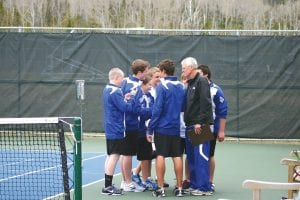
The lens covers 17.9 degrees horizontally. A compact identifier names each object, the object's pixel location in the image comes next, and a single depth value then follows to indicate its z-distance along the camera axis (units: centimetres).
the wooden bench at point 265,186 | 763
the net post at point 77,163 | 837
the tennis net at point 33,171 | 906
